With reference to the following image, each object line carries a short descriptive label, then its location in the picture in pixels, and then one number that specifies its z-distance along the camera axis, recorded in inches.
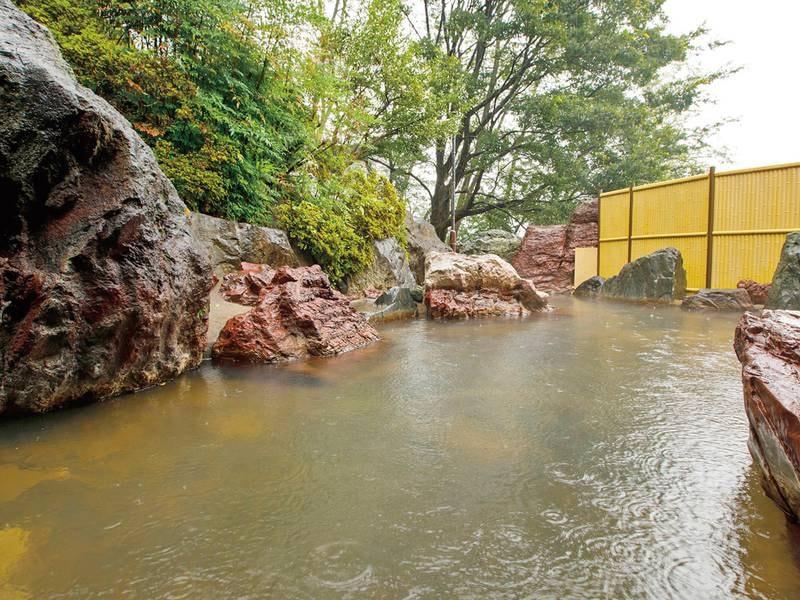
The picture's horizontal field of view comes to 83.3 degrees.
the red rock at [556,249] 517.3
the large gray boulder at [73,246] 91.7
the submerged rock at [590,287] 455.6
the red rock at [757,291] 317.1
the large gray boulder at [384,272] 330.6
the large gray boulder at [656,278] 362.0
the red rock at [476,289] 275.7
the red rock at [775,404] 52.9
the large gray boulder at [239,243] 233.6
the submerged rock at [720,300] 307.9
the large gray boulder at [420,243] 471.2
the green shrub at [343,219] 285.0
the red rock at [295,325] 151.0
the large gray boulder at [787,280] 260.4
